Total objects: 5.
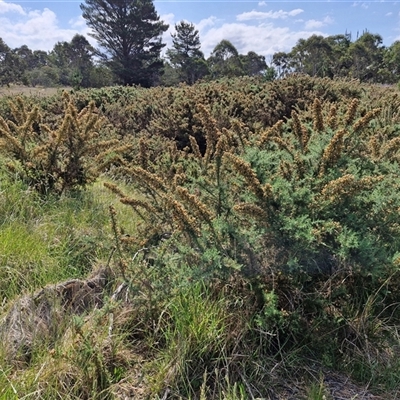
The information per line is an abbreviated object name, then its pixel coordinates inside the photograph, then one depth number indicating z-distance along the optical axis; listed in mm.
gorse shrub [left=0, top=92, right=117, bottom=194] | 3342
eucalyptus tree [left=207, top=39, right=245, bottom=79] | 53950
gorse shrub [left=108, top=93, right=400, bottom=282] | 1679
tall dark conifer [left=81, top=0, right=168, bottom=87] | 37156
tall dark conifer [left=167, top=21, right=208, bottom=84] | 45188
